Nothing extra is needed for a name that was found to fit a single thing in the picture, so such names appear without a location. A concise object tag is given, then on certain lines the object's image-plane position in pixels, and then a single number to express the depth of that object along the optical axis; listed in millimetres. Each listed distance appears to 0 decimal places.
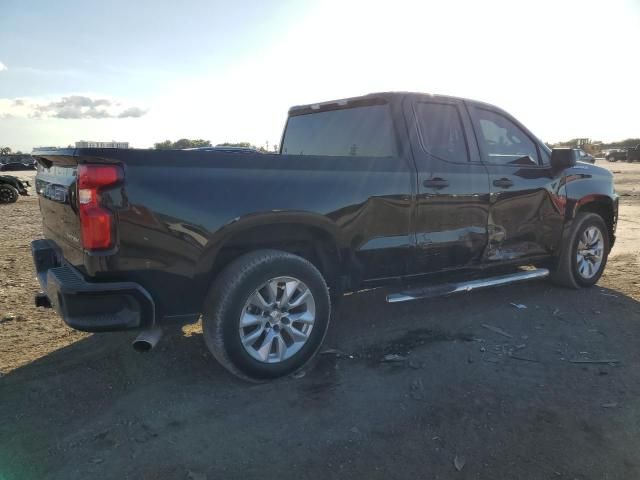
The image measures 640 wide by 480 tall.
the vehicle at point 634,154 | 55875
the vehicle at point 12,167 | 53325
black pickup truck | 2879
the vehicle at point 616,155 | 60438
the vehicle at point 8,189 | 16266
